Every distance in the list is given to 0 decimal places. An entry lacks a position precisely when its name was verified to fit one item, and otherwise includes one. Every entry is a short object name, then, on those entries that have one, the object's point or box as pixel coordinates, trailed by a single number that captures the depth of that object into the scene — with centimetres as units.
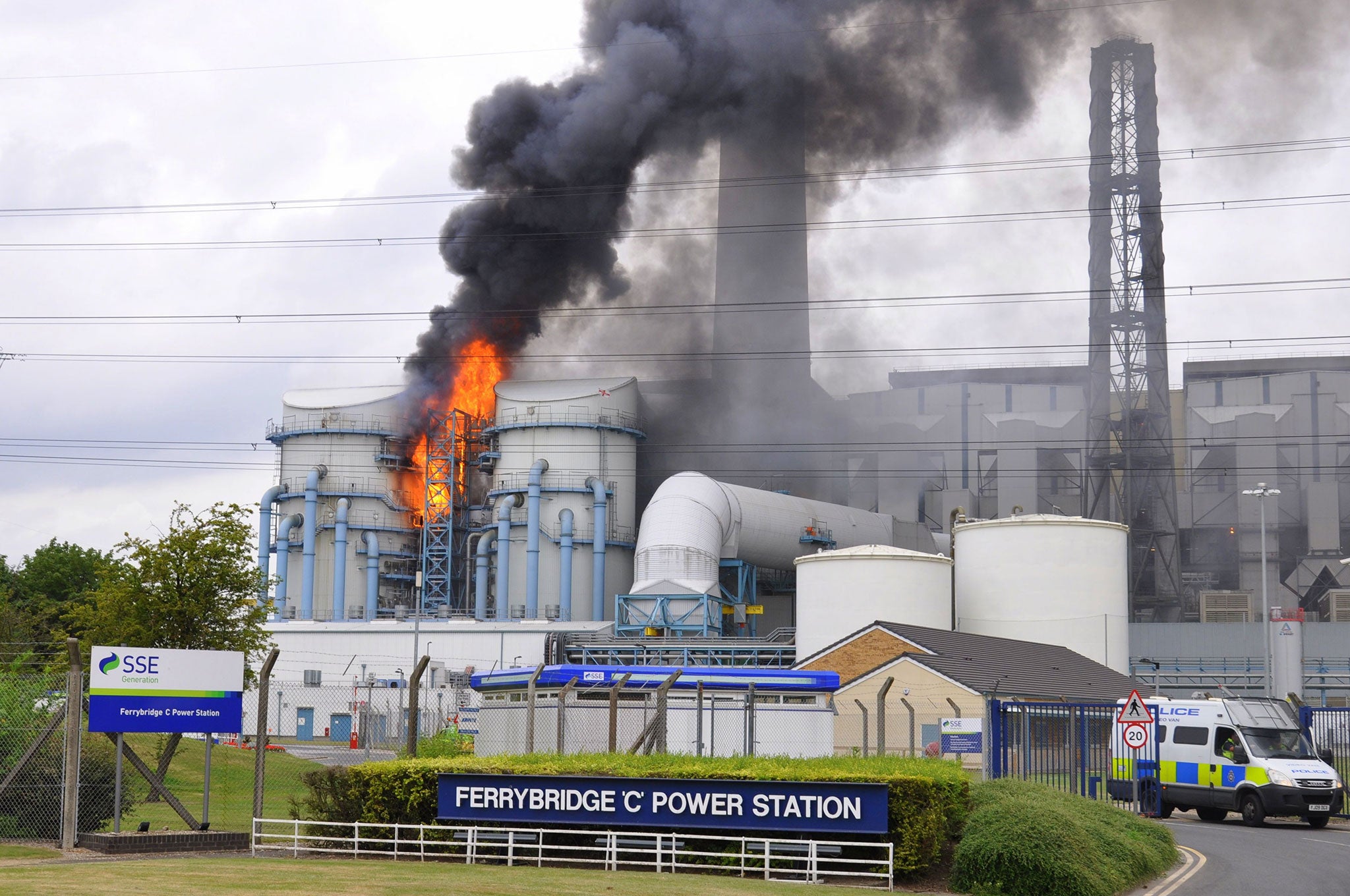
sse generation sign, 1778
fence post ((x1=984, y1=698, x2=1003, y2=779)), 2542
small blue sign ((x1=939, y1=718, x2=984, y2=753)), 2802
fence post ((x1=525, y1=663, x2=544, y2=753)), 1964
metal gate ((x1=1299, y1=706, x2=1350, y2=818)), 2925
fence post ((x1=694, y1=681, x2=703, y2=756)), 2033
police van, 2680
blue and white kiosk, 3012
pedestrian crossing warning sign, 2331
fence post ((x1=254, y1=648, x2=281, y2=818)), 1773
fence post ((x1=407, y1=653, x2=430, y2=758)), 1820
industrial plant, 6856
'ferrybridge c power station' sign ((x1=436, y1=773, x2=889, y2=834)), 1684
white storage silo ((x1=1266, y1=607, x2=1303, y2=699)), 5600
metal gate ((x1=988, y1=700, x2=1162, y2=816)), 2669
